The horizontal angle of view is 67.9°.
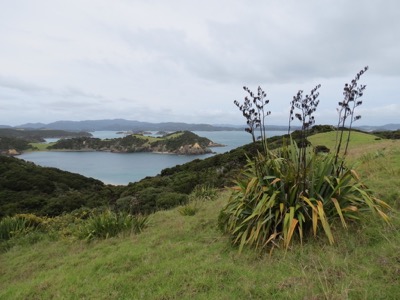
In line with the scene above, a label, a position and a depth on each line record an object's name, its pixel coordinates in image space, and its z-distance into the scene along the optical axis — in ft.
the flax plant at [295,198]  12.27
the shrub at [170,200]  37.26
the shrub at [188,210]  23.13
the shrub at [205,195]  30.82
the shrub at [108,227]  19.58
